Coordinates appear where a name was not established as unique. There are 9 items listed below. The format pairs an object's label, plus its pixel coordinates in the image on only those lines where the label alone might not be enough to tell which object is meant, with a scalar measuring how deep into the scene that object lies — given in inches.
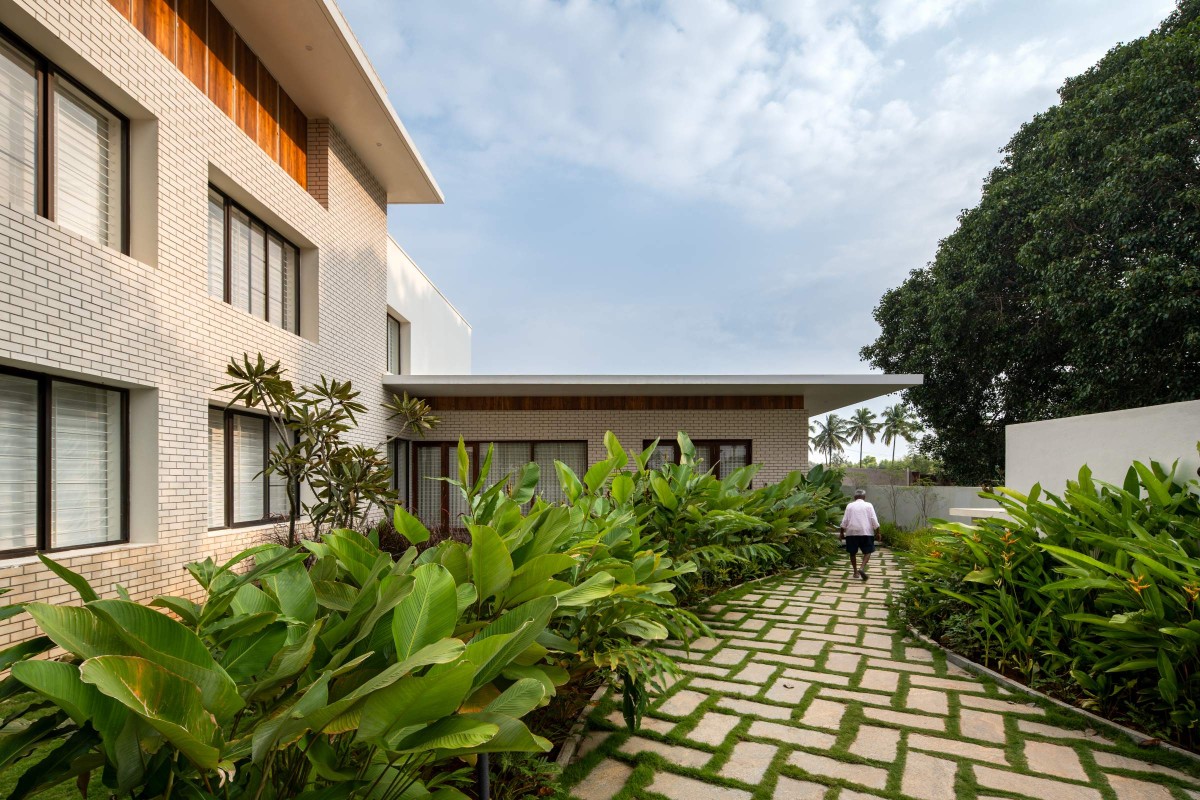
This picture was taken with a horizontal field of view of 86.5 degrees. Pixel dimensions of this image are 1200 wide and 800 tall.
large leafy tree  498.9
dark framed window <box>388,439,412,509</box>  519.5
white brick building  204.4
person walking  369.7
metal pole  81.8
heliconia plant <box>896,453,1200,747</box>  136.7
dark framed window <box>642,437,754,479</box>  541.6
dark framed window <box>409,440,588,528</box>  539.8
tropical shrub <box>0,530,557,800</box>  40.5
